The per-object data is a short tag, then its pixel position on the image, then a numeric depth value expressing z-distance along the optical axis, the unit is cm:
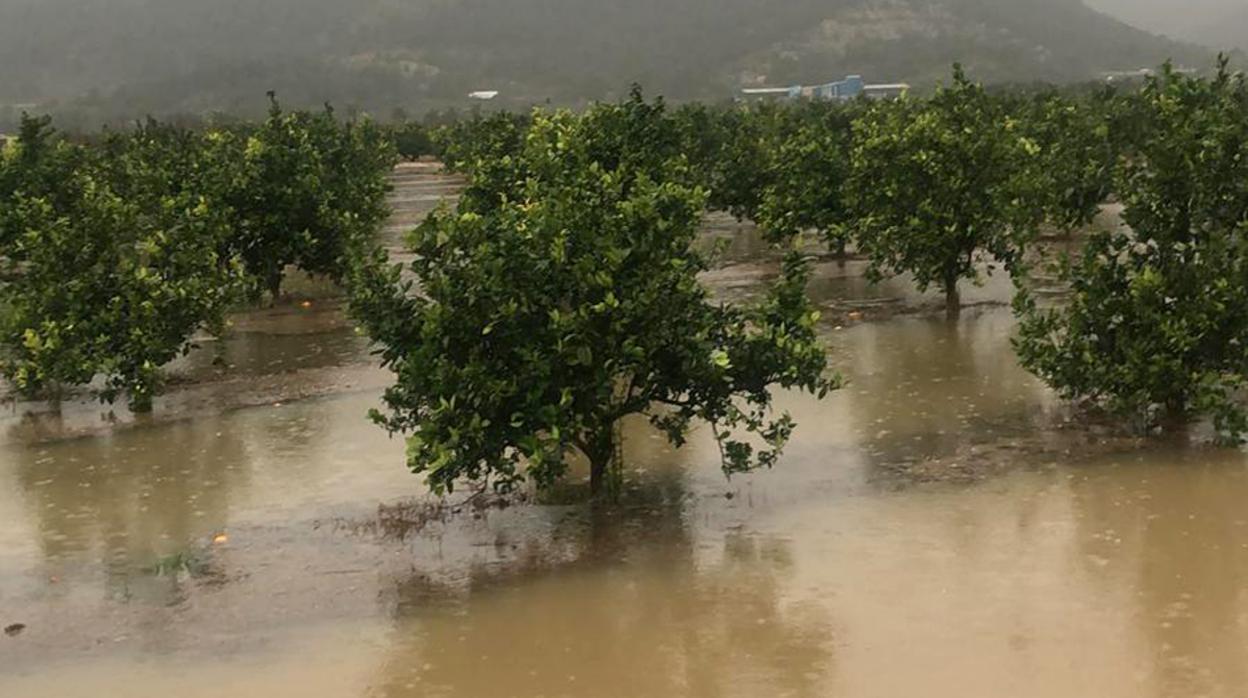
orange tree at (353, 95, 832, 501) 1062
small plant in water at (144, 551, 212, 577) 1077
